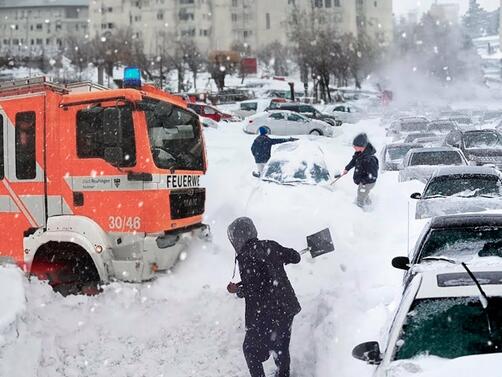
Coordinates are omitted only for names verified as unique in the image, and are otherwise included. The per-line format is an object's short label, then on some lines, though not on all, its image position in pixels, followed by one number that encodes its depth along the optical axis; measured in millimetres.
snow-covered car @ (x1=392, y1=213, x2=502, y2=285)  6191
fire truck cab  7410
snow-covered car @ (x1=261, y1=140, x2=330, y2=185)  13922
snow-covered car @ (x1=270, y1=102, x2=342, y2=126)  38500
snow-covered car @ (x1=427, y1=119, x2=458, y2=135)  27083
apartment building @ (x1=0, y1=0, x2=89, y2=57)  124062
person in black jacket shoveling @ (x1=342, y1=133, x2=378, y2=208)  12539
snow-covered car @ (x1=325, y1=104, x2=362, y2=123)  43156
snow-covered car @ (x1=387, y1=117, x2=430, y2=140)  28234
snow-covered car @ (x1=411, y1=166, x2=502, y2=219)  10062
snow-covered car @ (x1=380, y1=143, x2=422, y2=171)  18766
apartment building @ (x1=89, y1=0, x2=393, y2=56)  100875
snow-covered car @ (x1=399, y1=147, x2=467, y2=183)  15203
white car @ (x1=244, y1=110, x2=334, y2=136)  32625
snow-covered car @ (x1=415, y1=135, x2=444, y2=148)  22344
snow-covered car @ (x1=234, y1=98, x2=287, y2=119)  42469
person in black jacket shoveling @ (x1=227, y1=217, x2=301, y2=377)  5375
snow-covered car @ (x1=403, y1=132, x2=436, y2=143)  23703
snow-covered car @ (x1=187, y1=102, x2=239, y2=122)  36625
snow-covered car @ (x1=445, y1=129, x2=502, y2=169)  17859
